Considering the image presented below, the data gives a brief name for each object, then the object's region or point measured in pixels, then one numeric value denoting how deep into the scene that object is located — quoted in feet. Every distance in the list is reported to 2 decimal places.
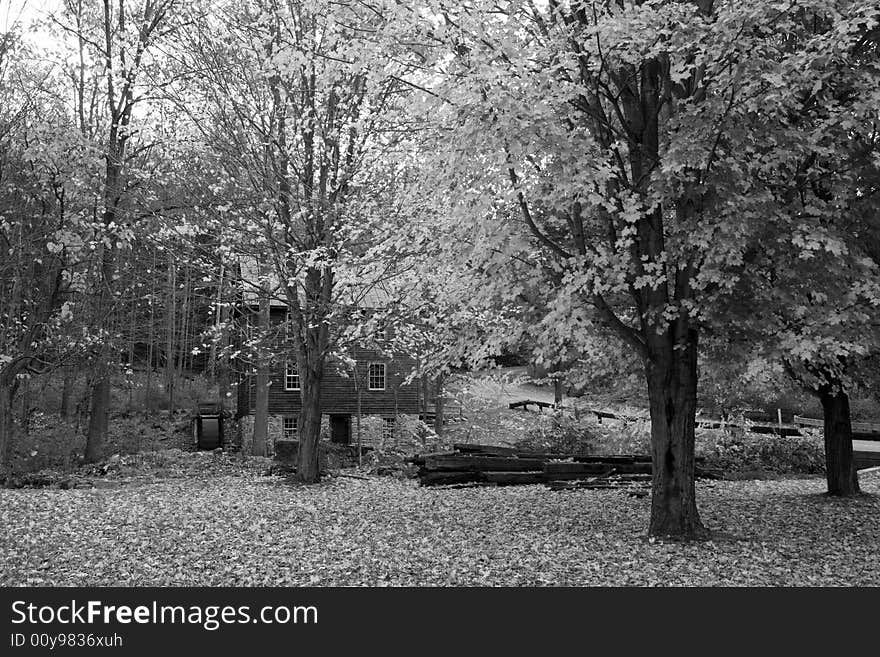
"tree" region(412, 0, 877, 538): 24.81
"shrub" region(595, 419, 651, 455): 64.18
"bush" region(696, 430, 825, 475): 64.59
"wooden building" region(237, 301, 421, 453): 94.07
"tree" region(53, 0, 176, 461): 55.67
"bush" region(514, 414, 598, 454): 67.67
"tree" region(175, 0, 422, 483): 48.03
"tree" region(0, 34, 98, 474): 48.08
